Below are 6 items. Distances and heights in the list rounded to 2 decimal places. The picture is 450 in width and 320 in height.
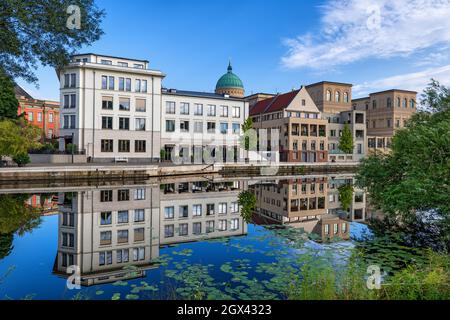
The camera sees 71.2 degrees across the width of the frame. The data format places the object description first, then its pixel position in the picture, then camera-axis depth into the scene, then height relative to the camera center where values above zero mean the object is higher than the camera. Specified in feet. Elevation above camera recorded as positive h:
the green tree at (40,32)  31.27 +14.47
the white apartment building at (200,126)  171.42 +22.60
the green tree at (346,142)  218.59 +16.32
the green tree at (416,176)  40.52 -1.62
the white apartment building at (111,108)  145.28 +27.64
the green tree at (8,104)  157.17 +30.92
